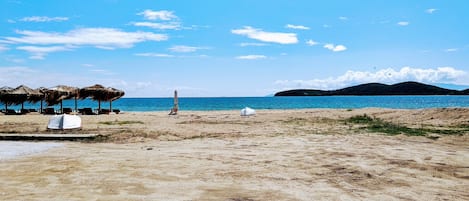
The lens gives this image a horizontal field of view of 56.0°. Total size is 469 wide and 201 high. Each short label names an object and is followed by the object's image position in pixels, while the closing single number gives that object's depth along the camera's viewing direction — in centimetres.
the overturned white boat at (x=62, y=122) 1439
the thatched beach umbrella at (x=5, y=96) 2972
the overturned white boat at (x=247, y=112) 2473
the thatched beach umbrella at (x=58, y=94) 2989
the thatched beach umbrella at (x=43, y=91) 3047
